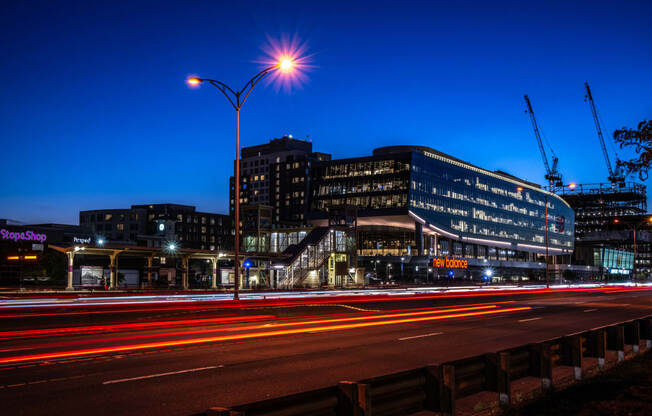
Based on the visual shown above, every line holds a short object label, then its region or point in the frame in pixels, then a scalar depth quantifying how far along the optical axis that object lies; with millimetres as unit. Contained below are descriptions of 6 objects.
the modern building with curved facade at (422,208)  119375
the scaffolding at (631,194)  198000
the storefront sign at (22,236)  82644
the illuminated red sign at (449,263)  114881
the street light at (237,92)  28781
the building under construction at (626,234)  190625
